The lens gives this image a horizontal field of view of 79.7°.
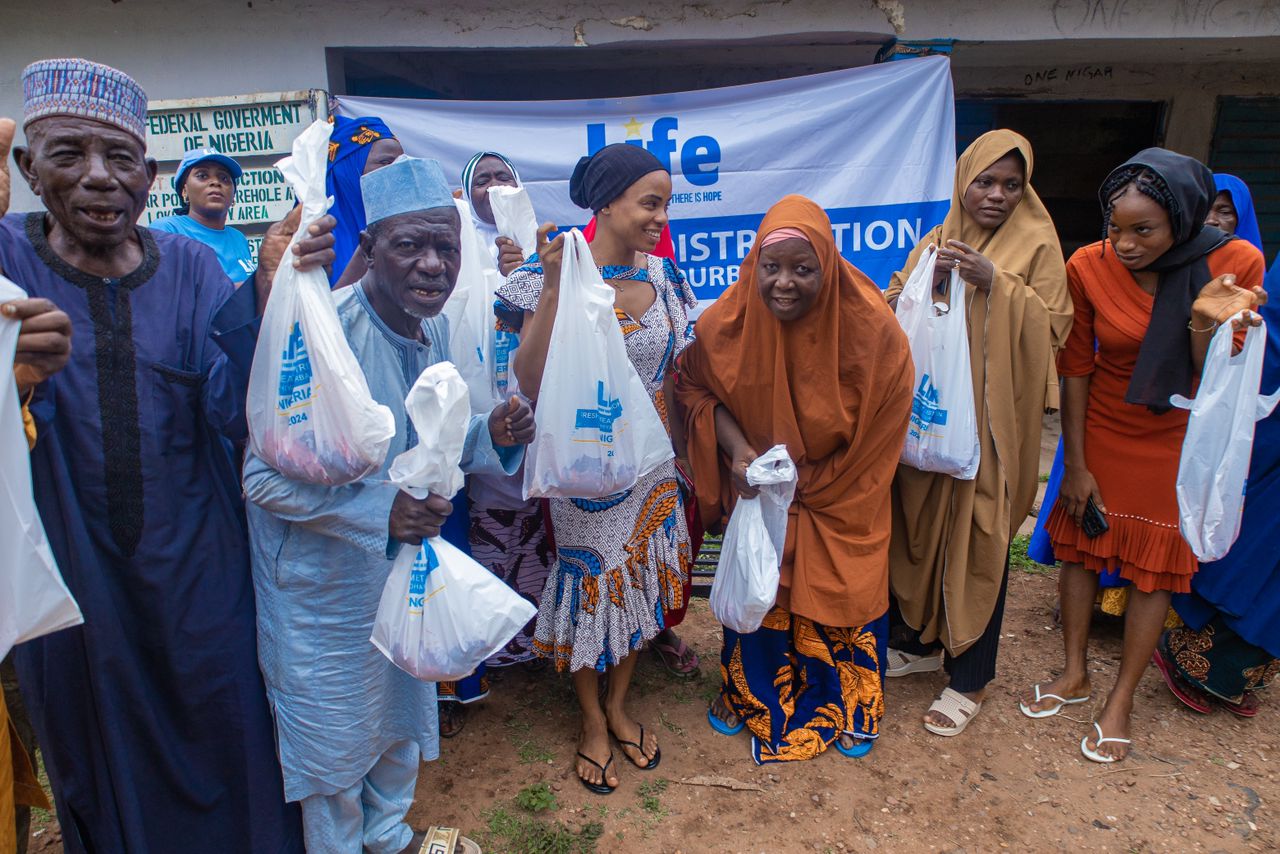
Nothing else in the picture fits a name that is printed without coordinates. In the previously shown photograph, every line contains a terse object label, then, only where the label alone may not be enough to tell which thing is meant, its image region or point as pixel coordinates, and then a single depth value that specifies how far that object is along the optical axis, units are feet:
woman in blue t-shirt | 11.39
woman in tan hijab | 9.05
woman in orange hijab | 8.27
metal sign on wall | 14.70
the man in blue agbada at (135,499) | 5.35
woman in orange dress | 8.39
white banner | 14.53
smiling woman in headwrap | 8.15
